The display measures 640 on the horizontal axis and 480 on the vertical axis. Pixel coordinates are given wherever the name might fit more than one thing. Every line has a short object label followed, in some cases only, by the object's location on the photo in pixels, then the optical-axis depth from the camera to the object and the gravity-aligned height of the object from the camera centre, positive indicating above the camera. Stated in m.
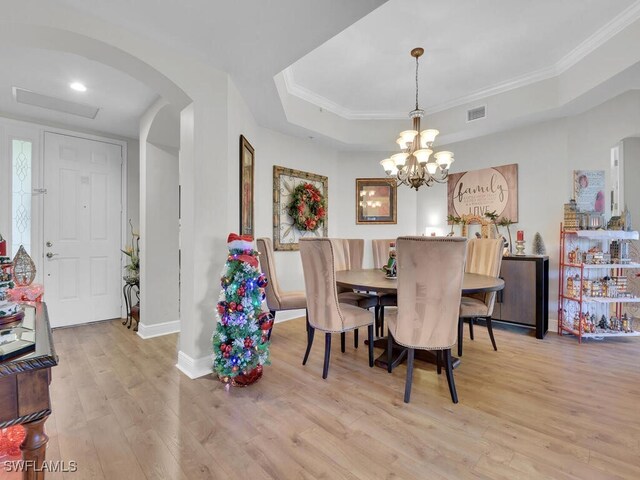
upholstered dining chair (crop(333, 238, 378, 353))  3.22 -0.26
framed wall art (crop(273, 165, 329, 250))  4.04 +0.44
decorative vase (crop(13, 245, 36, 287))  1.57 -0.16
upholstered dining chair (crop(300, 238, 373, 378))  2.33 -0.48
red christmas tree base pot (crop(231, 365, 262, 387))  2.23 -1.06
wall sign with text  3.89 +0.64
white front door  3.53 +0.13
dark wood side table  0.75 -0.41
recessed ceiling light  2.78 +1.45
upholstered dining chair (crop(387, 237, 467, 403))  1.92 -0.37
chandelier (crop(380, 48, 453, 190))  2.96 +0.83
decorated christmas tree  2.19 -0.62
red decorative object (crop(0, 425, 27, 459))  1.50 -1.03
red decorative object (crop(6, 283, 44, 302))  1.48 -0.28
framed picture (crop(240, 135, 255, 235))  2.88 +0.53
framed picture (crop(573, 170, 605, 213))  3.33 +0.54
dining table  2.22 -0.36
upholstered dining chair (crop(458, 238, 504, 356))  2.73 -0.34
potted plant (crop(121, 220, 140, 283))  3.76 -0.26
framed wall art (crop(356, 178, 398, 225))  4.77 +0.59
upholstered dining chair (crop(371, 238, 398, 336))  3.89 -0.18
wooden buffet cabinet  3.30 -0.64
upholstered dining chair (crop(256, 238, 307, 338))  2.98 -0.55
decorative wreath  4.15 +0.44
